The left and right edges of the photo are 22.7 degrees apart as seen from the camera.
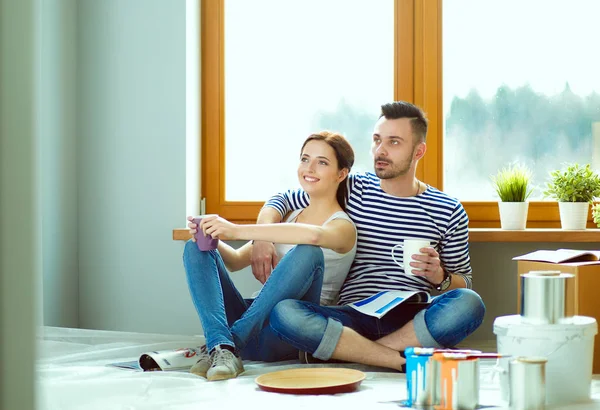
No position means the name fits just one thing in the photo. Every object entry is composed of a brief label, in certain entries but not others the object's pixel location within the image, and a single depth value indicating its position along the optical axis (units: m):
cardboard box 4.08
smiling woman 4.06
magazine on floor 4.05
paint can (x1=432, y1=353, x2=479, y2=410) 3.56
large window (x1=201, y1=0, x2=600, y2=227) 4.80
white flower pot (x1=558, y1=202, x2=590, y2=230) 4.61
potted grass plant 4.63
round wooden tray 3.77
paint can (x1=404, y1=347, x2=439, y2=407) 3.60
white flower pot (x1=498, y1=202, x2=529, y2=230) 4.63
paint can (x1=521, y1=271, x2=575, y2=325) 3.62
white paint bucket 3.66
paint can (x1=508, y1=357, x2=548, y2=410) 3.54
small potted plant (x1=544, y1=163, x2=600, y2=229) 4.60
